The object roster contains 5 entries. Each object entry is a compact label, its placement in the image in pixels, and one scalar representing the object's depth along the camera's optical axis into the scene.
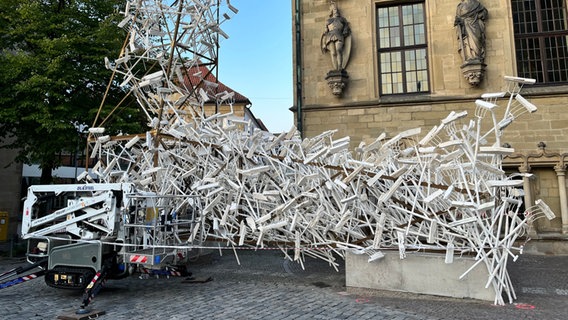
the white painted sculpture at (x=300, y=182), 6.57
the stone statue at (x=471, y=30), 12.43
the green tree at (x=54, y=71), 10.77
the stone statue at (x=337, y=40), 13.48
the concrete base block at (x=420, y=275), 6.52
